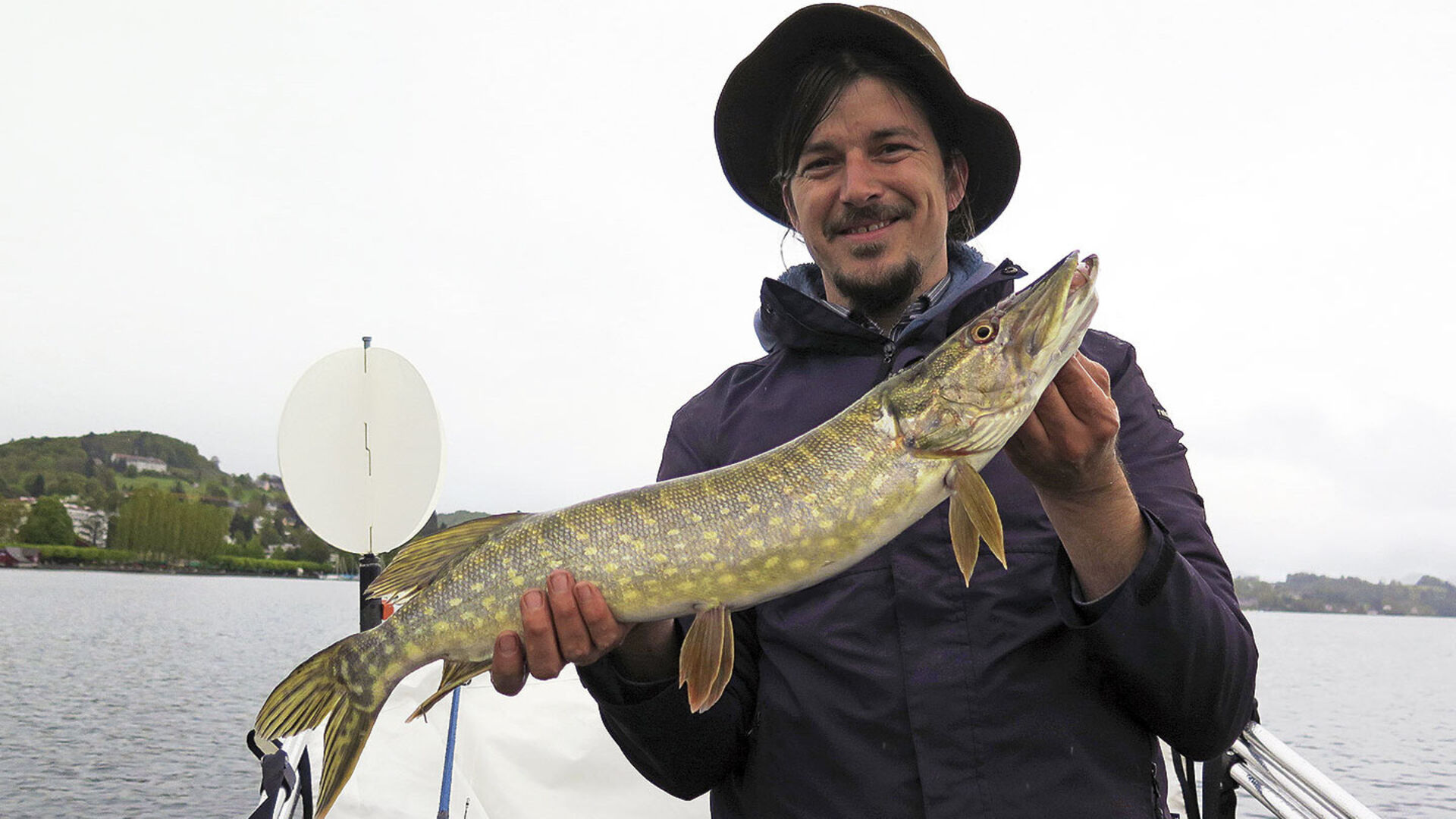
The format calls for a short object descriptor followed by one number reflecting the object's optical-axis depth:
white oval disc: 5.42
